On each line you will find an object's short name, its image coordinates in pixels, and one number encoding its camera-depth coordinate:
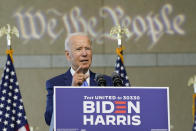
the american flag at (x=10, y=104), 12.73
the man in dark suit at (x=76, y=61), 7.54
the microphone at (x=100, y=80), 6.63
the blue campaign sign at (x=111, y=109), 6.13
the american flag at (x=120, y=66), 13.44
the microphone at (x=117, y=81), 6.58
